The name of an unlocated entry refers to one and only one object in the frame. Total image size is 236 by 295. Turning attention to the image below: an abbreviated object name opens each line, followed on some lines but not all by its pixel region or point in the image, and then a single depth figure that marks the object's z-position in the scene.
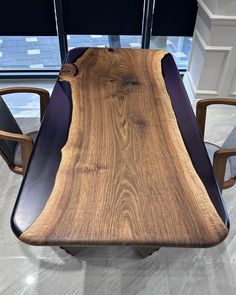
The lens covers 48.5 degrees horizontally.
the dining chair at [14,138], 1.19
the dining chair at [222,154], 1.14
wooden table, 0.73
